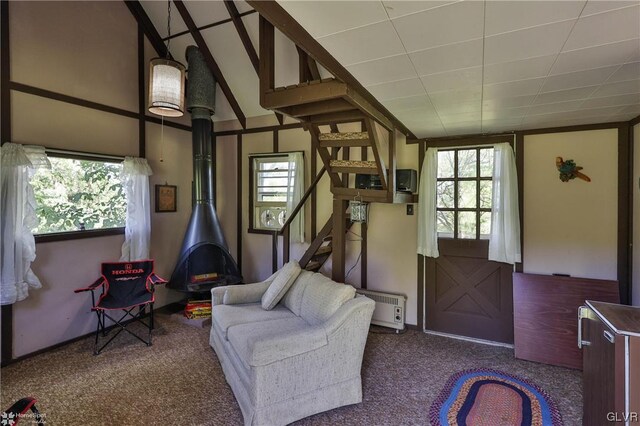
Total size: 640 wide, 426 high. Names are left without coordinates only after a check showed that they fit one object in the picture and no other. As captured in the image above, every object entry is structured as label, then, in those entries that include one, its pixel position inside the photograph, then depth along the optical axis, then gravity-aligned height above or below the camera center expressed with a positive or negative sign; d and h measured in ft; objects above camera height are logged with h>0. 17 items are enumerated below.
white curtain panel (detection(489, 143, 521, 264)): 10.52 +0.01
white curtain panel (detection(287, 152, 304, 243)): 13.75 +0.96
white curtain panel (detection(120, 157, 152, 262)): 12.30 +0.09
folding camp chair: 10.55 -2.73
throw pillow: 9.82 -2.36
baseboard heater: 11.98 -3.79
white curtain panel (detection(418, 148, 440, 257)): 11.50 +0.12
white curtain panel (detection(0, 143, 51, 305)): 9.05 -0.22
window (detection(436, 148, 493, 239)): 11.44 +0.65
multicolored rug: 7.06 -4.69
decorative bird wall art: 10.07 +1.25
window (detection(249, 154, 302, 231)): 14.46 +1.01
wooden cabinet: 4.42 -2.39
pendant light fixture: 9.31 +3.79
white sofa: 6.49 -3.21
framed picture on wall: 13.74 +0.59
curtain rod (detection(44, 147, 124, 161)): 10.23 +2.02
